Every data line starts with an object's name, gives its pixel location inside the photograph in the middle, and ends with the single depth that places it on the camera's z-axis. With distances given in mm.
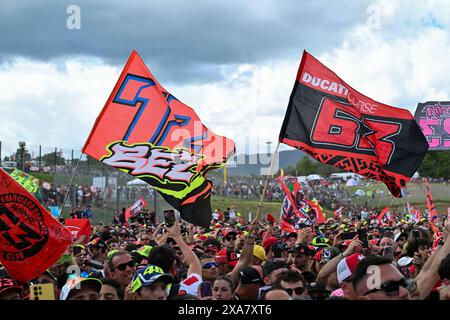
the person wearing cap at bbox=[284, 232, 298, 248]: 13450
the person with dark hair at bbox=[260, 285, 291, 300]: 4335
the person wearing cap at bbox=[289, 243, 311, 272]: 9086
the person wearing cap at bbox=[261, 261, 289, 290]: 6254
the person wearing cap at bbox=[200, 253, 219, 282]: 7945
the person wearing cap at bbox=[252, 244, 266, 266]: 8689
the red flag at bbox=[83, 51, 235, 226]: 9562
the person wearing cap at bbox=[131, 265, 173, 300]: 5785
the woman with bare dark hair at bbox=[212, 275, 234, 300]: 6008
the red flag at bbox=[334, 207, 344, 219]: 36356
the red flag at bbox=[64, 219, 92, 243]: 10656
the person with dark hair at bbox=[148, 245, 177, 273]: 7039
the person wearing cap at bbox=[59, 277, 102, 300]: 5699
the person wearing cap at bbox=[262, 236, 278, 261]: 10215
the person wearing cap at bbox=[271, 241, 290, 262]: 9870
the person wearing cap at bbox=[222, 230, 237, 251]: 11504
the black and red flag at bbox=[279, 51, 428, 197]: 9555
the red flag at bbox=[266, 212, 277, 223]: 17166
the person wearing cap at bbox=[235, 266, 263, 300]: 6441
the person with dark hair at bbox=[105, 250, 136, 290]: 7201
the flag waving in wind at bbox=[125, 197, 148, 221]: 22391
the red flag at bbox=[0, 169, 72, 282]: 6000
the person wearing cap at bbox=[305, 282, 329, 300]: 6338
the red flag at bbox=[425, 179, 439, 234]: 18469
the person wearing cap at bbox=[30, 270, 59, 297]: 6709
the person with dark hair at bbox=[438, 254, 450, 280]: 5457
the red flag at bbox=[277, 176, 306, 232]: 17328
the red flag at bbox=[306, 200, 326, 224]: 21006
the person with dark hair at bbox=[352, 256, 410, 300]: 4336
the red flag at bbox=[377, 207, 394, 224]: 31903
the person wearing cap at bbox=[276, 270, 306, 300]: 5590
